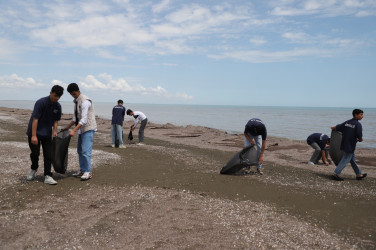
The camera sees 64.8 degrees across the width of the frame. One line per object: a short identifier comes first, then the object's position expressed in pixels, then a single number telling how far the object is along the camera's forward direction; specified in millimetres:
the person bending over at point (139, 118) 13684
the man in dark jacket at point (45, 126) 6203
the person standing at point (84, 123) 6665
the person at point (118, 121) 13156
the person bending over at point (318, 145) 11797
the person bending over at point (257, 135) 8234
